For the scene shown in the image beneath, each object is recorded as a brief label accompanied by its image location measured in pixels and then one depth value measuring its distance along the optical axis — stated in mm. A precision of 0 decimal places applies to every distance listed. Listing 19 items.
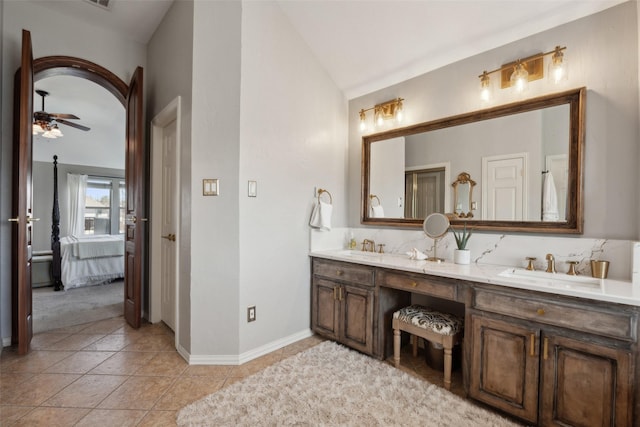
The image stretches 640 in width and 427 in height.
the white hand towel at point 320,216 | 2768
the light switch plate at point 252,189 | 2326
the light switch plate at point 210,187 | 2258
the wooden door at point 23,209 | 2275
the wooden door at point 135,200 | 2803
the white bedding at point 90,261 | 4387
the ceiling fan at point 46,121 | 3885
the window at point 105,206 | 6566
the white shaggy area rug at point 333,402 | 1649
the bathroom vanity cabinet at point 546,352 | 1346
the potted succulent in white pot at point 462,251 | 2188
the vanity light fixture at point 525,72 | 1915
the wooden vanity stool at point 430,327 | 1974
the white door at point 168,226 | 2844
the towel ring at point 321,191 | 2871
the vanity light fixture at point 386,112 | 2746
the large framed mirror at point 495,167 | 1902
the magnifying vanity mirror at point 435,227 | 2322
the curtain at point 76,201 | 6145
